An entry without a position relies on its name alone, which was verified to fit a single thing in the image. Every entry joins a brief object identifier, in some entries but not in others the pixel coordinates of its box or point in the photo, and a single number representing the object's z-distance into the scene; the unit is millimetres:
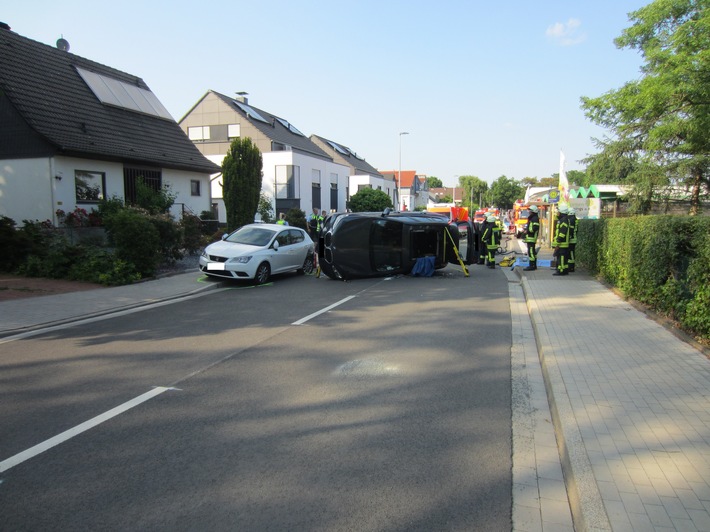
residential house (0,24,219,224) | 16359
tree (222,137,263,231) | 21953
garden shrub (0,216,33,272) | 12727
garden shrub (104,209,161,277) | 12711
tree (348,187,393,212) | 41688
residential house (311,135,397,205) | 52719
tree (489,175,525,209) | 105938
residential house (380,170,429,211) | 74212
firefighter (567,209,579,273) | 14008
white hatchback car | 12742
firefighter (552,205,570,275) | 13992
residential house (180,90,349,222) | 36000
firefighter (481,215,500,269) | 17219
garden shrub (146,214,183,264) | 14094
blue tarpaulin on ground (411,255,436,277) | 15023
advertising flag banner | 19062
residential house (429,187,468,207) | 122362
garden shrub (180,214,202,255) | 16656
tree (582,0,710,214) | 12570
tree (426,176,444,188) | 166100
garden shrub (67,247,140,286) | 12305
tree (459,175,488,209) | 107062
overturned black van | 13602
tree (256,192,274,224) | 29781
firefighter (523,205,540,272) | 15188
